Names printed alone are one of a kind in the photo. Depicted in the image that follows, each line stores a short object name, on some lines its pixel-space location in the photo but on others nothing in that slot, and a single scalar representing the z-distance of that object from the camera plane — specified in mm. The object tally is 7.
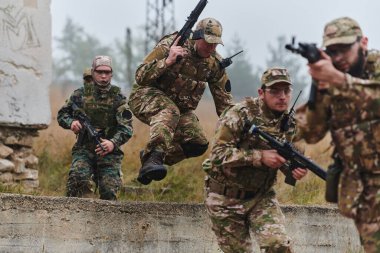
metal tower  29871
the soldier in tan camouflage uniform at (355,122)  8120
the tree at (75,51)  103869
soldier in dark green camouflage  13016
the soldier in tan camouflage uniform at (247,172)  10091
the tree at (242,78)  103408
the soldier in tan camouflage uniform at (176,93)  11998
